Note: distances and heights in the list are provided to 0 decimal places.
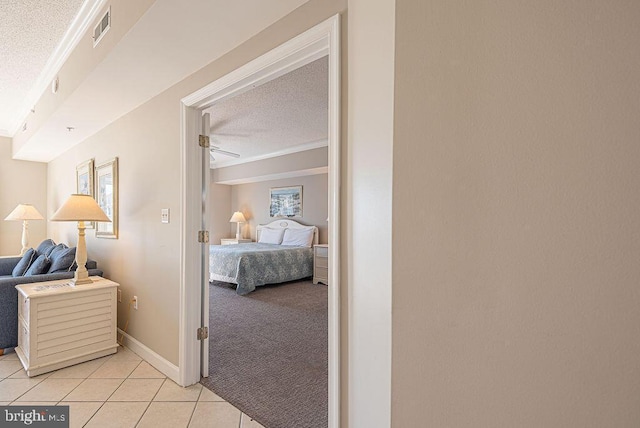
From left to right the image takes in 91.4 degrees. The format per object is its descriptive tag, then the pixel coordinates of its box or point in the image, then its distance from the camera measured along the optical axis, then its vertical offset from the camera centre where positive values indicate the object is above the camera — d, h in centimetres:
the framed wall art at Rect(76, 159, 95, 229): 368 +38
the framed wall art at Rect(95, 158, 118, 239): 316 +16
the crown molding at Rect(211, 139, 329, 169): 556 +114
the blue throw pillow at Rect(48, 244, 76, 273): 316 -53
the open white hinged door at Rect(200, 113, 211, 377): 230 -39
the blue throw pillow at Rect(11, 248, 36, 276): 360 -64
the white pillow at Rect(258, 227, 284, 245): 675 -58
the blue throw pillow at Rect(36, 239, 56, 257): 390 -50
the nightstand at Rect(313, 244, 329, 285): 557 -97
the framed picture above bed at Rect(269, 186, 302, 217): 686 +19
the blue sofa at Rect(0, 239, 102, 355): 272 -87
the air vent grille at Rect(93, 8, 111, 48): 204 +123
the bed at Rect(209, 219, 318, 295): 498 -88
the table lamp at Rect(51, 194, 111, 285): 262 -6
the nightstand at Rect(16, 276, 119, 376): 242 -95
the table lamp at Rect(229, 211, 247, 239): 765 -24
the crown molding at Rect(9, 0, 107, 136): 229 +143
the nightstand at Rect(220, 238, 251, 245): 750 -77
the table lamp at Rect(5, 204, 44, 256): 477 -11
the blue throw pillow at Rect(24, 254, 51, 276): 320 -60
